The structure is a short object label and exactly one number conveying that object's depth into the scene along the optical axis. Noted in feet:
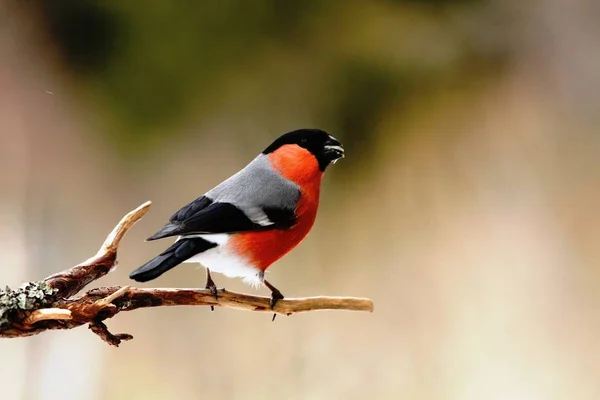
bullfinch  17.15
